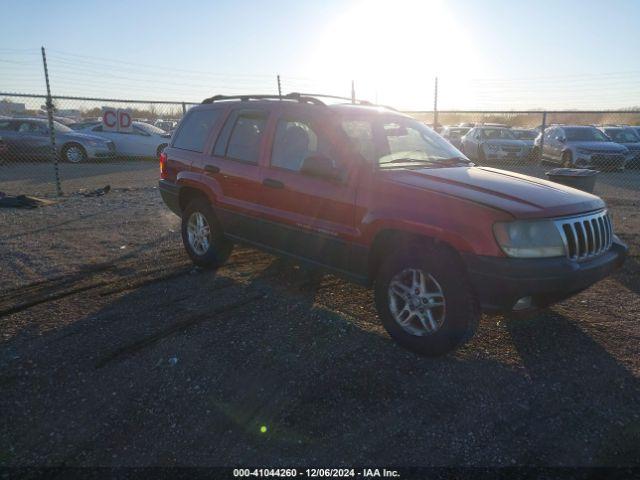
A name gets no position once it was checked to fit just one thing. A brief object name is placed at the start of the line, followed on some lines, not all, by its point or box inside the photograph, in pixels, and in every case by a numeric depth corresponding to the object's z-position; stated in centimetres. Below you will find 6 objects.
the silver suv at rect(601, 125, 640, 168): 1661
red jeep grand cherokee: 315
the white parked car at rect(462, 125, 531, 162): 1728
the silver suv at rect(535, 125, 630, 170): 1475
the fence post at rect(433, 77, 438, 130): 1377
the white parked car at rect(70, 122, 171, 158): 1711
